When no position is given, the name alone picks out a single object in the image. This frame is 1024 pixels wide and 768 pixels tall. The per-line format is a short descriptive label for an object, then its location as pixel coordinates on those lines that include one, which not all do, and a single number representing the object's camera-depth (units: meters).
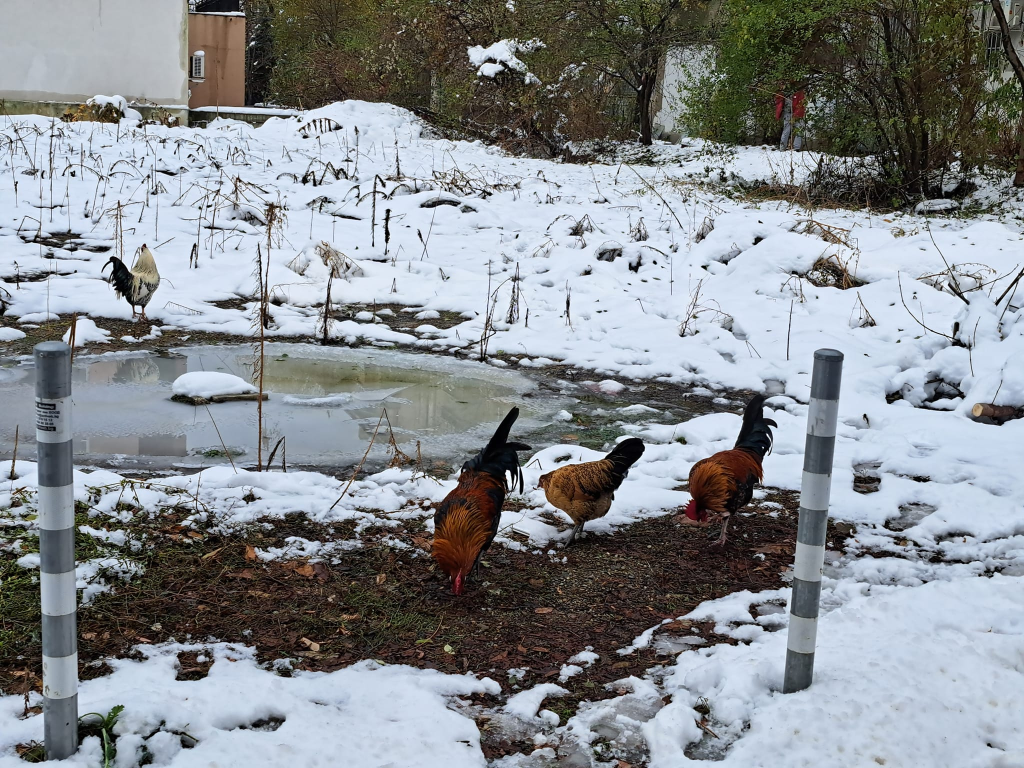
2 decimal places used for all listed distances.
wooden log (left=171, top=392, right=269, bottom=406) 6.66
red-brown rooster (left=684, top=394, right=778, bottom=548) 4.64
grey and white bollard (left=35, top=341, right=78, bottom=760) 2.38
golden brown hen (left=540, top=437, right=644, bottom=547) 4.60
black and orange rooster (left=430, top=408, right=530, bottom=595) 4.00
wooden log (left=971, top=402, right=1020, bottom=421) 6.79
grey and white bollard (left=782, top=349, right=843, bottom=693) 2.93
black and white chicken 8.73
